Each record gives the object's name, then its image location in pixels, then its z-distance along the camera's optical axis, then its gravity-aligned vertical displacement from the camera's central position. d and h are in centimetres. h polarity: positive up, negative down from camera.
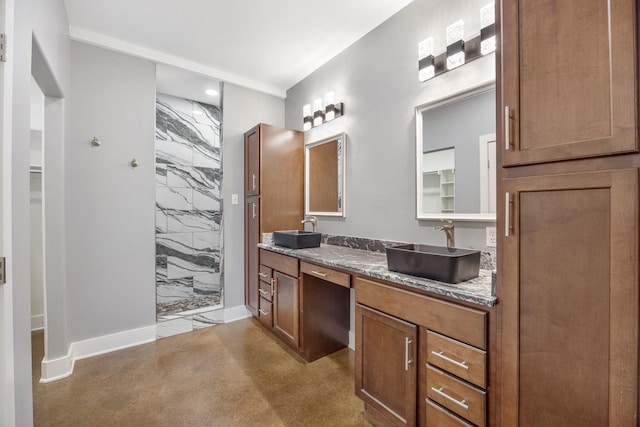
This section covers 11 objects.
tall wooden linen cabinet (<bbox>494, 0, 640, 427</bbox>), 86 -1
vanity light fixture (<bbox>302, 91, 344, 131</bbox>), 275 +100
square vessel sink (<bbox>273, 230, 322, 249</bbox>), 254 -25
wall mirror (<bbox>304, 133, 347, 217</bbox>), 271 +36
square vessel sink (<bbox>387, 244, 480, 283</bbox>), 133 -26
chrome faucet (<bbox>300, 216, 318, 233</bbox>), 299 -9
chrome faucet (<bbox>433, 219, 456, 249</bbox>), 169 -12
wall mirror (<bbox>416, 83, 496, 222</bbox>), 169 +34
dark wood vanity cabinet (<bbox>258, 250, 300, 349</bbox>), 238 -74
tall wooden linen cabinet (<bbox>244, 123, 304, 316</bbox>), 299 +27
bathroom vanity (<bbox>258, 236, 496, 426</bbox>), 118 -61
